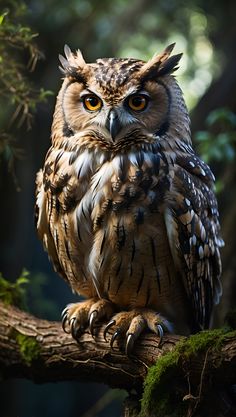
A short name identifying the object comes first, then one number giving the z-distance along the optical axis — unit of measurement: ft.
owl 21.45
